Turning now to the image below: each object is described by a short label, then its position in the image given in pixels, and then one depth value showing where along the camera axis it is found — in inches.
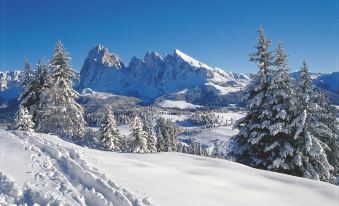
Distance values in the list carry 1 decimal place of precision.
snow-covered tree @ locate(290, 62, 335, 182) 911.7
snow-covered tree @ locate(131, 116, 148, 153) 1922.9
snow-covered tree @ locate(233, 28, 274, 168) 958.4
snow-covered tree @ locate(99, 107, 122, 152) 1821.4
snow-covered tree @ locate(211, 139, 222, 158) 4040.4
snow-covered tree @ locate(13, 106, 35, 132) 1441.9
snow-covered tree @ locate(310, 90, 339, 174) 1000.2
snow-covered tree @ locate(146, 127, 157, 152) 2223.2
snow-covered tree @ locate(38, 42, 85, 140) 1422.2
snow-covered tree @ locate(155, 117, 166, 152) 2484.9
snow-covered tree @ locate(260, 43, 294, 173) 911.7
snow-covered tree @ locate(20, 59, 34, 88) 1520.7
